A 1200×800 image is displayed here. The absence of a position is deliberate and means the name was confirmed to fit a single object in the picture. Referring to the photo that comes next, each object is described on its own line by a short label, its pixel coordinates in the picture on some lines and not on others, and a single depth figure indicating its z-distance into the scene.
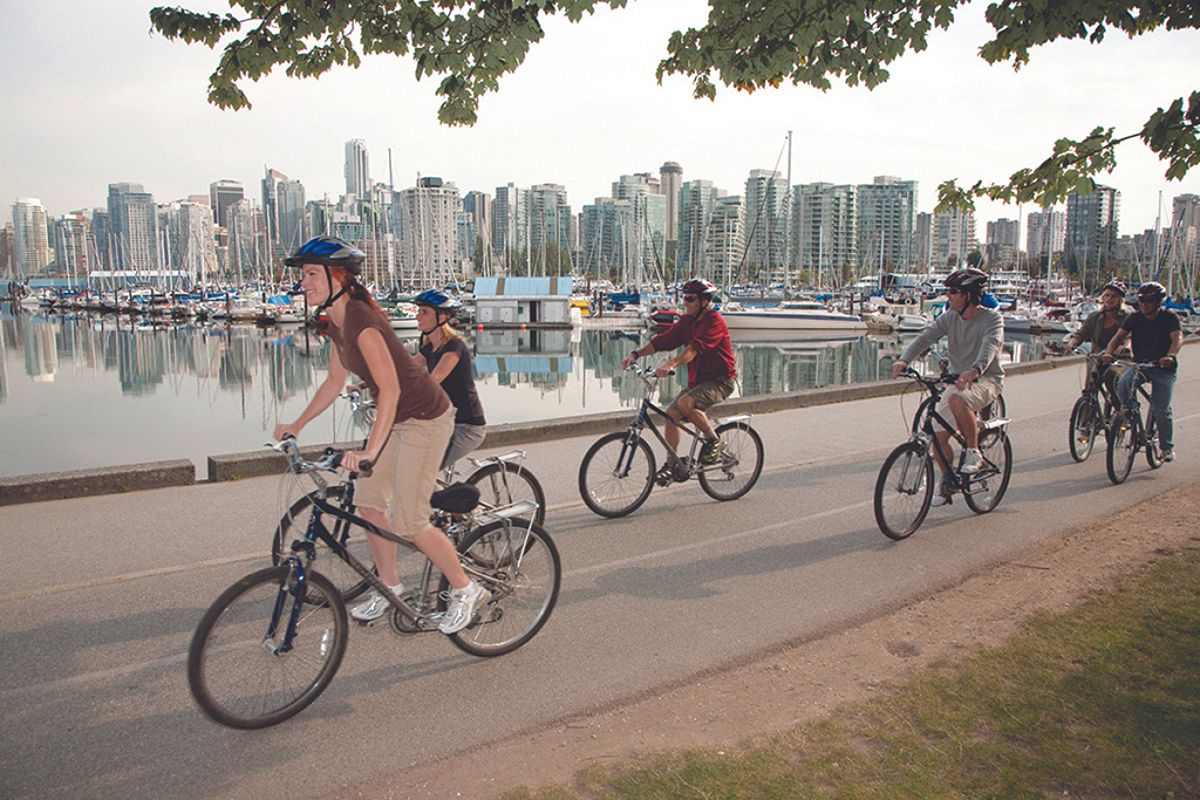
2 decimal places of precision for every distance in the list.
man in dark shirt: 9.09
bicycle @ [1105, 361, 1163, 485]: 8.94
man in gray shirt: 7.33
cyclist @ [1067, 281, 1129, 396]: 9.66
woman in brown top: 4.17
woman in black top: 6.20
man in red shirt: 7.91
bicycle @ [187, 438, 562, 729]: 3.85
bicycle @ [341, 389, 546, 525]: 6.20
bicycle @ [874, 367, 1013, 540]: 6.96
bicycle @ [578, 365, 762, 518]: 7.61
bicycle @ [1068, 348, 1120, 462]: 9.57
